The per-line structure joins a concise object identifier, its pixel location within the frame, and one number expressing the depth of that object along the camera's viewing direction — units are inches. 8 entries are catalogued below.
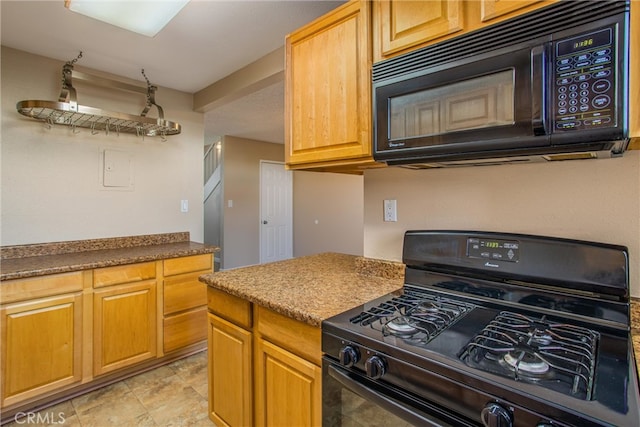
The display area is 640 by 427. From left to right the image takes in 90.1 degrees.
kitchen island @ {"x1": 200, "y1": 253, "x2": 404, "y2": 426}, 46.1
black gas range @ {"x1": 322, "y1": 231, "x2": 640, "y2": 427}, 27.2
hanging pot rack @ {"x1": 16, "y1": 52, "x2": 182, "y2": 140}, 83.5
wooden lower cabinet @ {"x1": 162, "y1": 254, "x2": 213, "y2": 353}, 95.3
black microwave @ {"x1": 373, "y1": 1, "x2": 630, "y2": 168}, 31.1
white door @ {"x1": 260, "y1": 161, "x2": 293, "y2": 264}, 219.9
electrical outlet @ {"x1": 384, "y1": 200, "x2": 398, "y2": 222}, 64.0
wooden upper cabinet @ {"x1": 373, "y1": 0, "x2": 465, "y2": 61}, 41.5
